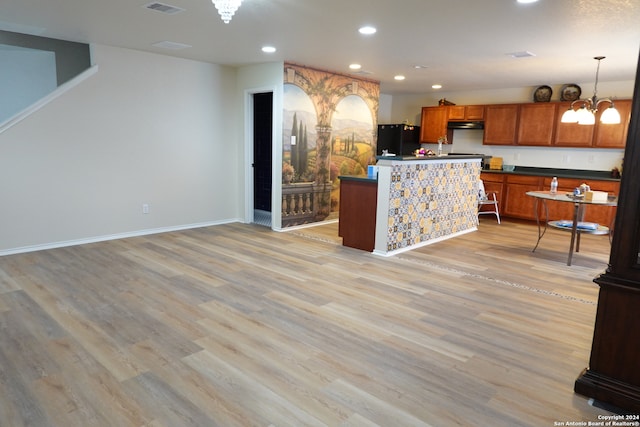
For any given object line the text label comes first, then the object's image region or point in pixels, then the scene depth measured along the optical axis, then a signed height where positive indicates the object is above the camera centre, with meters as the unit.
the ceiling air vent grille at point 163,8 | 3.37 +1.17
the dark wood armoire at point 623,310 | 2.01 -0.75
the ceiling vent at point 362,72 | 6.38 +1.27
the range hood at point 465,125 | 7.78 +0.60
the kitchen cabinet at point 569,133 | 6.67 +0.43
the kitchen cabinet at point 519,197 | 7.09 -0.68
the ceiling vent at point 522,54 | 4.67 +1.19
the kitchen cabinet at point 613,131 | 6.32 +0.46
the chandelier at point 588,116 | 4.96 +0.54
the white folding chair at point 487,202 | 6.86 -0.77
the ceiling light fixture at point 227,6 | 2.77 +0.96
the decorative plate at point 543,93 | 7.04 +1.11
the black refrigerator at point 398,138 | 8.34 +0.34
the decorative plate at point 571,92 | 6.75 +1.10
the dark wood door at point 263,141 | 6.72 +0.16
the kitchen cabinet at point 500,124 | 7.38 +0.61
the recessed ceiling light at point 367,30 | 3.90 +1.19
